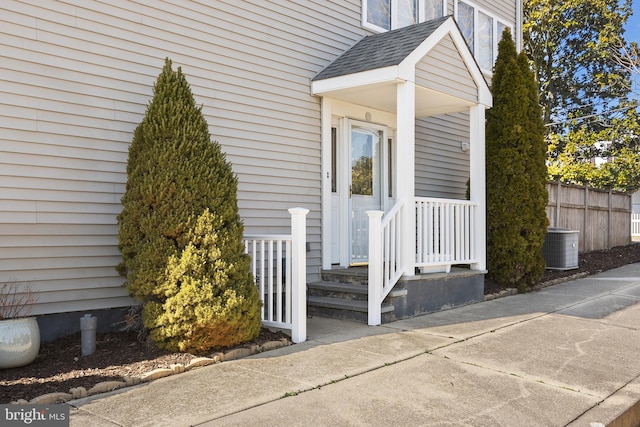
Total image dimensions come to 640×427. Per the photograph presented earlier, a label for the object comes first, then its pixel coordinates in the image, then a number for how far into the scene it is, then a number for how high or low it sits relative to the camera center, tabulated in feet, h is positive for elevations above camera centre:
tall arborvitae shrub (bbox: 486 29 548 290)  24.90 +1.80
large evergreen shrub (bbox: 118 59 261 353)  13.44 -0.65
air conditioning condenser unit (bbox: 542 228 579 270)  30.30 -2.08
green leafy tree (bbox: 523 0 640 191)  61.77 +18.50
